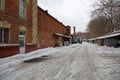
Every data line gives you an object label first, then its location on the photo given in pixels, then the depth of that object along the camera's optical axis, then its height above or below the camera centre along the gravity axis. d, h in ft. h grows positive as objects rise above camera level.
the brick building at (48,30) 46.53 +6.76
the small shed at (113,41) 60.95 -0.16
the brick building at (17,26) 25.01 +4.92
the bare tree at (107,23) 77.18 +17.38
